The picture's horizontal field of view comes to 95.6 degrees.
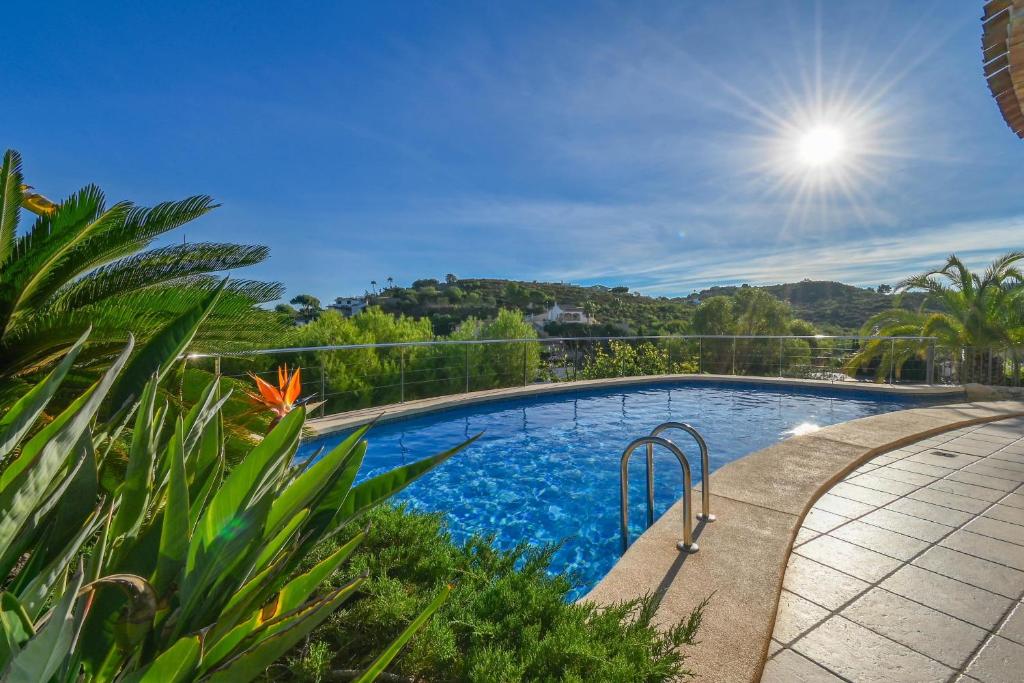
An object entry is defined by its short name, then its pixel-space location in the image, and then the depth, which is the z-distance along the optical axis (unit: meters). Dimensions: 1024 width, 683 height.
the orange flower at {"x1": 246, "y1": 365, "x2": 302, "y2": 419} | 1.27
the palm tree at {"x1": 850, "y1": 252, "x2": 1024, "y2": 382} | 7.81
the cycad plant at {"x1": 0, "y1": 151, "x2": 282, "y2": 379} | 1.88
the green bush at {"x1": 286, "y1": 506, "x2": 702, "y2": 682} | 1.22
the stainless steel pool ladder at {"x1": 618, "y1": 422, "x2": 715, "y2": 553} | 2.21
